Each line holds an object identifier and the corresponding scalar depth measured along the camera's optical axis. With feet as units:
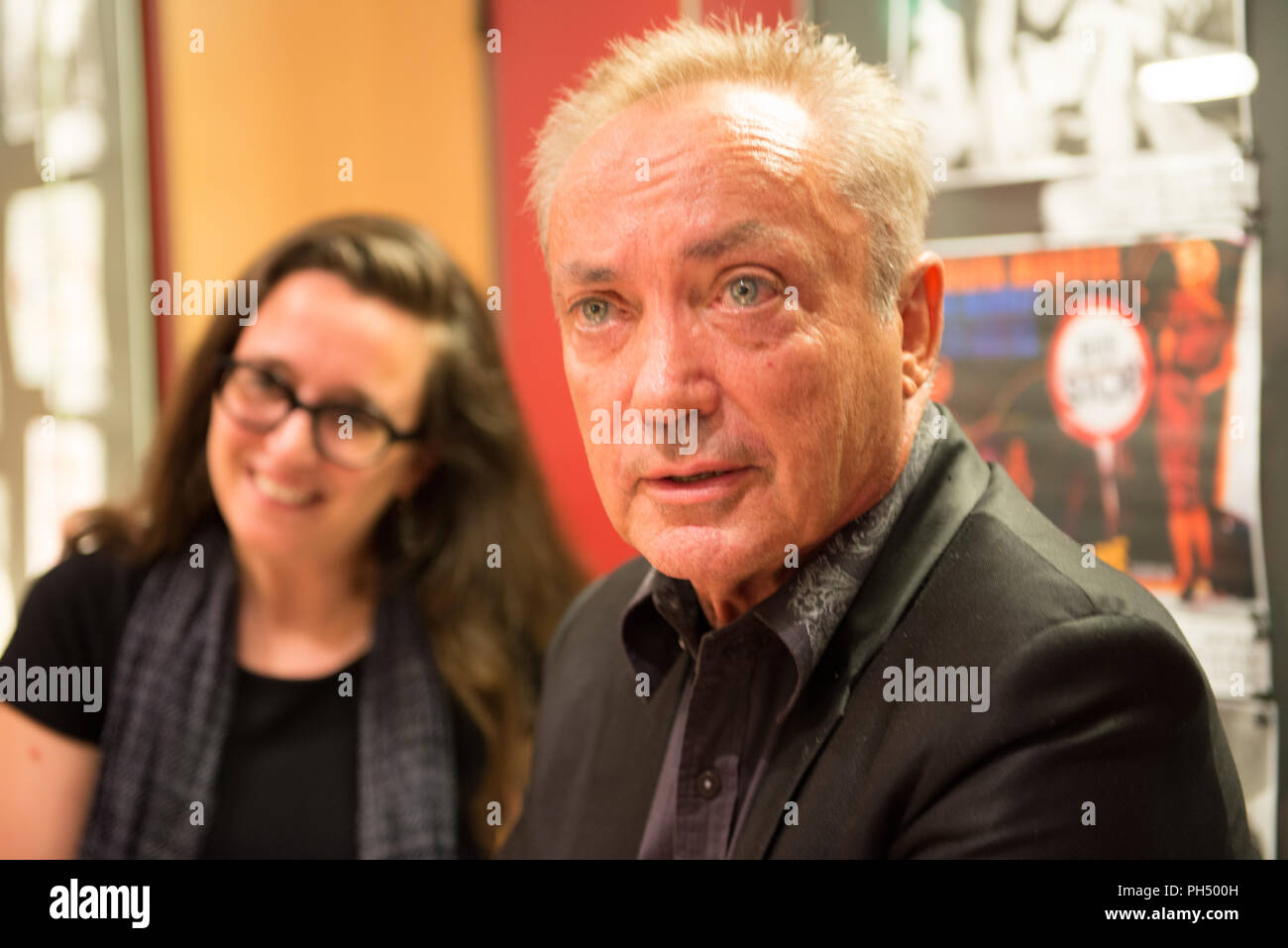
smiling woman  5.33
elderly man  2.89
